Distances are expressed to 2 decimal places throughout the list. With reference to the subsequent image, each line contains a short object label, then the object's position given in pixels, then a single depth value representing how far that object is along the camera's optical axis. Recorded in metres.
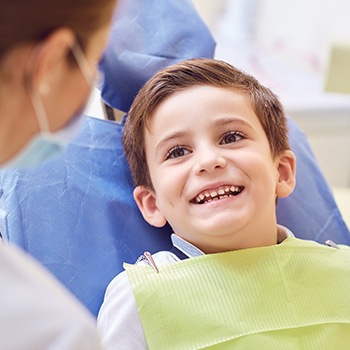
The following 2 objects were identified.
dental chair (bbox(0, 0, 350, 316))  1.08
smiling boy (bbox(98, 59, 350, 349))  1.02
